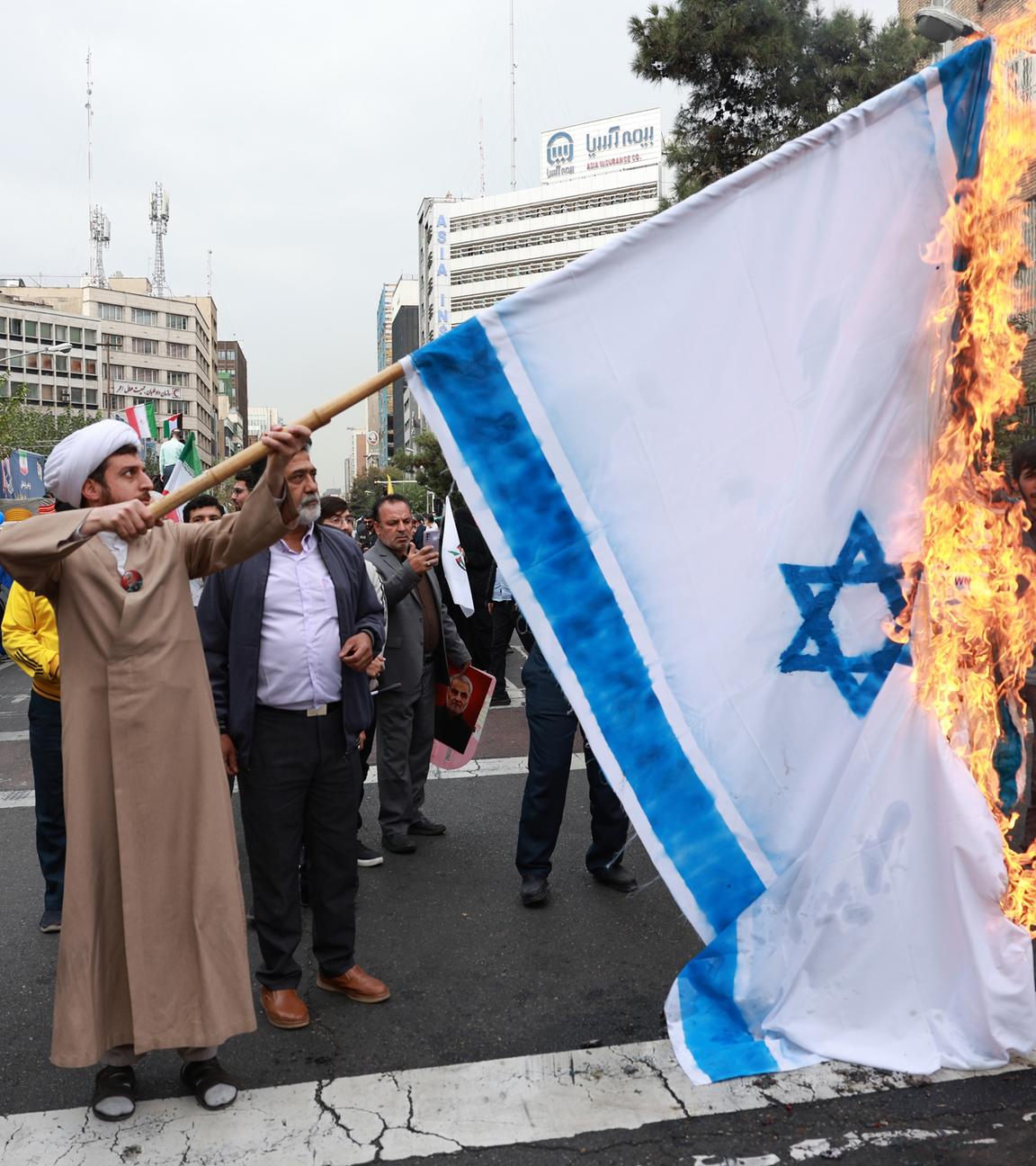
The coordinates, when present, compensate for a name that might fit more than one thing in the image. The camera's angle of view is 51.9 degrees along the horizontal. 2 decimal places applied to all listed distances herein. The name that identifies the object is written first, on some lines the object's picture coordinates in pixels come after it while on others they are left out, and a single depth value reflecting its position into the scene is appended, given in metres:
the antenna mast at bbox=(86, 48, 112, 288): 105.25
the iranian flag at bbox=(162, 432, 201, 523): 8.01
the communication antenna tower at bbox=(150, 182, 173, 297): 118.81
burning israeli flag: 3.23
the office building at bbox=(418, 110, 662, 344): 81.50
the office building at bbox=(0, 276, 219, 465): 91.69
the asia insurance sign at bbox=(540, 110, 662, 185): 82.94
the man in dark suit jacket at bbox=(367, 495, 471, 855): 5.68
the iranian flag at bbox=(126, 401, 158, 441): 15.15
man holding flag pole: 3.07
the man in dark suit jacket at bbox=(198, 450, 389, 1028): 3.73
